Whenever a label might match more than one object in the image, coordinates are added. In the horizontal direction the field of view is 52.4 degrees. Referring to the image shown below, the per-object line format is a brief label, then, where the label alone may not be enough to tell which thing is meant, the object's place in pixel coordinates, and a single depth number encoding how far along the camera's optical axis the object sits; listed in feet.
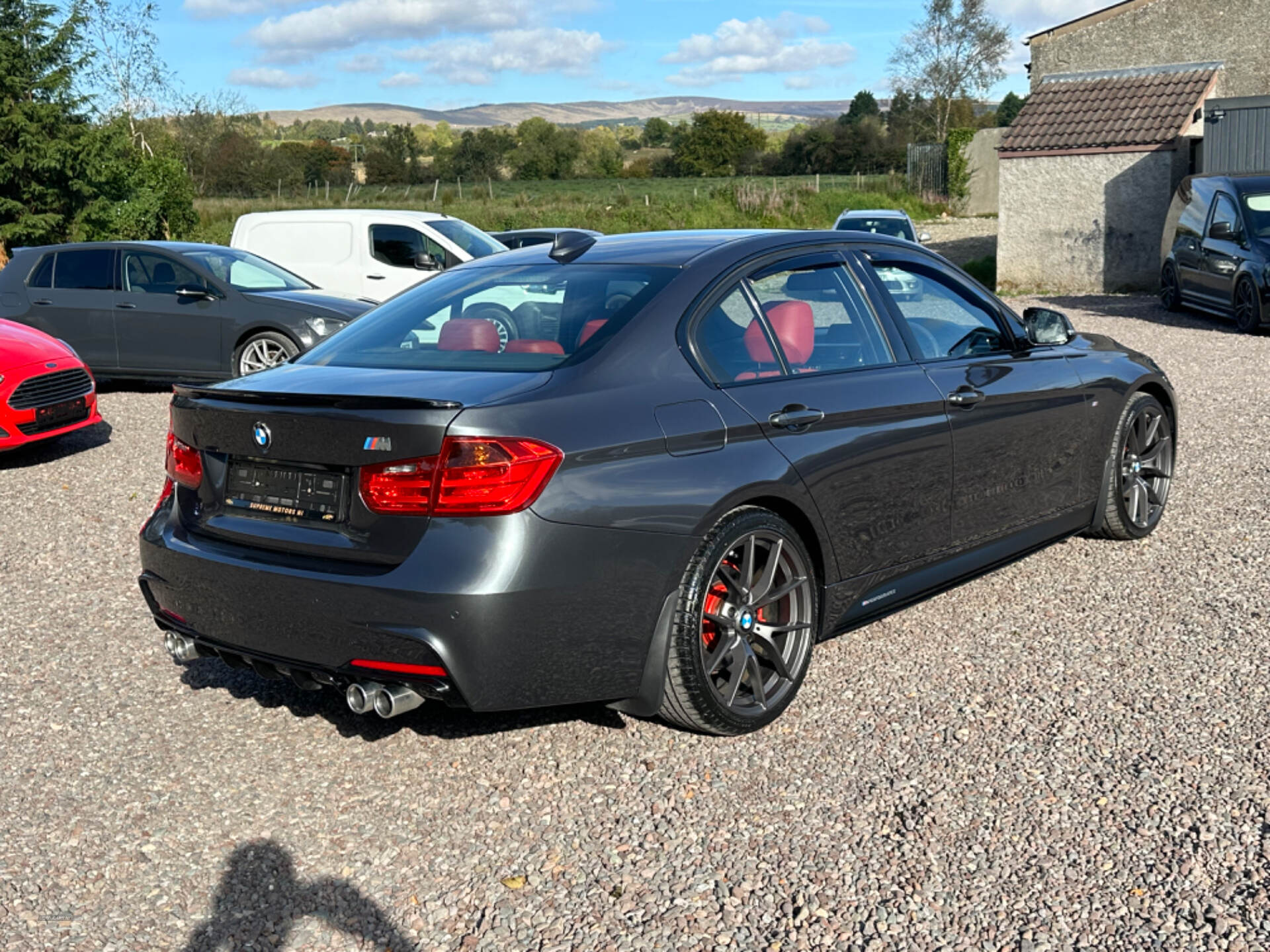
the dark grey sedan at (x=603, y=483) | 11.50
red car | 30.12
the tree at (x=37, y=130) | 103.19
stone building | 69.87
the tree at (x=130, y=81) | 140.67
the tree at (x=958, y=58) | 223.71
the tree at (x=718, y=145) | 313.94
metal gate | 158.51
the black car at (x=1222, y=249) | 51.13
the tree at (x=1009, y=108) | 360.48
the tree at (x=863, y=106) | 413.39
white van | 49.85
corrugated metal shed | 68.13
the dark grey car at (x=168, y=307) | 40.57
